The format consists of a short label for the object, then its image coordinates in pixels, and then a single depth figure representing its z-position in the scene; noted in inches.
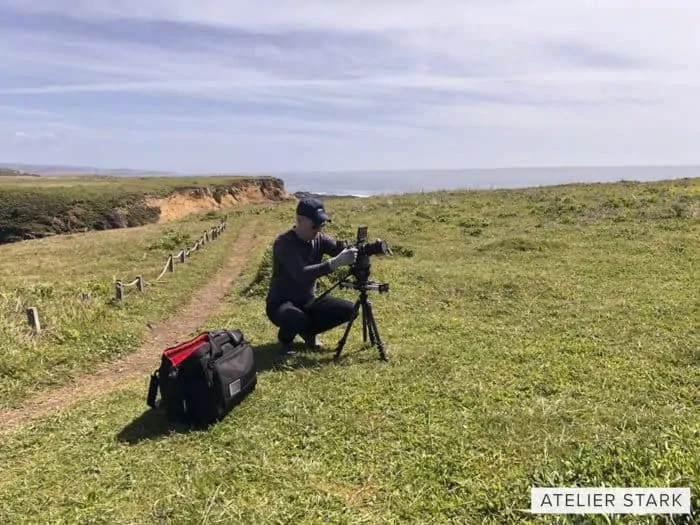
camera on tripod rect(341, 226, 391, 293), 298.4
